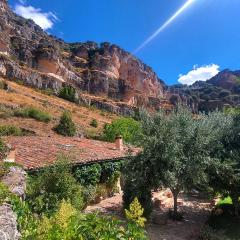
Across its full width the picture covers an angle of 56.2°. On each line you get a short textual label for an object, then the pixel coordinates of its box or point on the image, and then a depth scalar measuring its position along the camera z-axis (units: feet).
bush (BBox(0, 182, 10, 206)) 15.37
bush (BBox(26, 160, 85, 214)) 27.27
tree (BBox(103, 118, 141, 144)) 91.61
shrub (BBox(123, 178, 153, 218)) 34.55
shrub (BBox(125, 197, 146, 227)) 12.95
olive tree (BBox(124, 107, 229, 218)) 34.01
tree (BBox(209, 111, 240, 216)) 33.36
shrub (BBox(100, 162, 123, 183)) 44.07
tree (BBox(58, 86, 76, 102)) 171.77
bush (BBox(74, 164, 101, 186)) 38.18
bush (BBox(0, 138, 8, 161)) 28.78
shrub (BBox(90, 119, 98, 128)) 123.18
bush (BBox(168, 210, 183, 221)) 37.21
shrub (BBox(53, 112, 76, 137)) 92.48
